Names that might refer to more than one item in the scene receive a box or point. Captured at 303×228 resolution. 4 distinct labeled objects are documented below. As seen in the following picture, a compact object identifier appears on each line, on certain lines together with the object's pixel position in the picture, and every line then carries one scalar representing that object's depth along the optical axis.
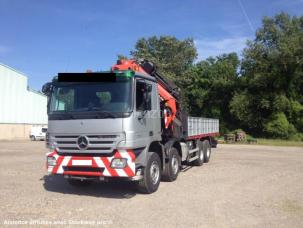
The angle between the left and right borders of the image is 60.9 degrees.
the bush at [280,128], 28.81
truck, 5.78
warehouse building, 29.68
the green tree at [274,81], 29.07
